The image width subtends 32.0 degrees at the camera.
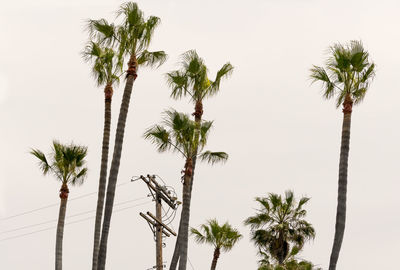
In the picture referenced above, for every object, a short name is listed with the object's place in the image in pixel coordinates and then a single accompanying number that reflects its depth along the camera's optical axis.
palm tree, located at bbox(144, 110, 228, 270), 29.06
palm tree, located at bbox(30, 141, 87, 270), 33.94
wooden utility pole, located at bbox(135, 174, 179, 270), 35.38
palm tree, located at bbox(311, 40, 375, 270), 26.66
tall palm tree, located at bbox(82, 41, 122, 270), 30.30
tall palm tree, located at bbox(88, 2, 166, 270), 28.67
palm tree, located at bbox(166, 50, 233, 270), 30.91
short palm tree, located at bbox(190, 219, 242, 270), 41.84
